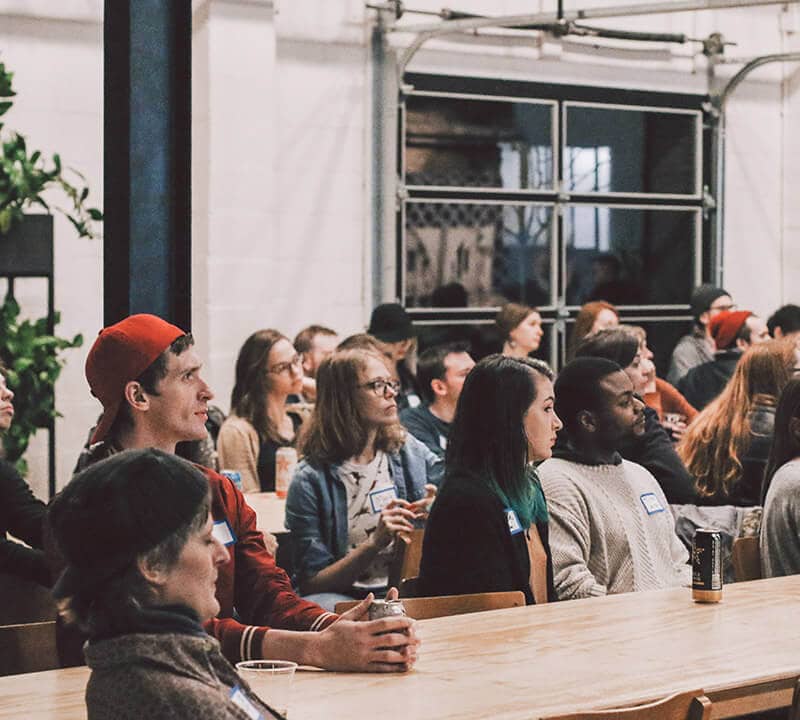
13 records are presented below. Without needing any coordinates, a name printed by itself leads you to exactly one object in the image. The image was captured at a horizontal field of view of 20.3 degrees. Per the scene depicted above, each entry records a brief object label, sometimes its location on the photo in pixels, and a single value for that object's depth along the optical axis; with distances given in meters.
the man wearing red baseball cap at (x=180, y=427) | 5.14
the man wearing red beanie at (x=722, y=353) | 12.84
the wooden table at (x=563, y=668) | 4.28
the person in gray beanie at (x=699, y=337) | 15.02
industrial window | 14.87
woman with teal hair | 6.05
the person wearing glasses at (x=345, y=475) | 7.56
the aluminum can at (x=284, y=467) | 9.55
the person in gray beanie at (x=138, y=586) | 3.22
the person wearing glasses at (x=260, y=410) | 9.78
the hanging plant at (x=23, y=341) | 10.73
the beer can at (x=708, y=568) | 5.95
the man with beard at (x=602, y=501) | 6.66
